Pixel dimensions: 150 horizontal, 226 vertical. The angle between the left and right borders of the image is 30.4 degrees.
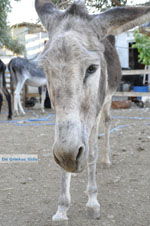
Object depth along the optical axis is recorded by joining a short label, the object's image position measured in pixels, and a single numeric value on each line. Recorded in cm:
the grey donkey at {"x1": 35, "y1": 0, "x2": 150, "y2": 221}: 181
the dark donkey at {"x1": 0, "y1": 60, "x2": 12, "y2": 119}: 939
